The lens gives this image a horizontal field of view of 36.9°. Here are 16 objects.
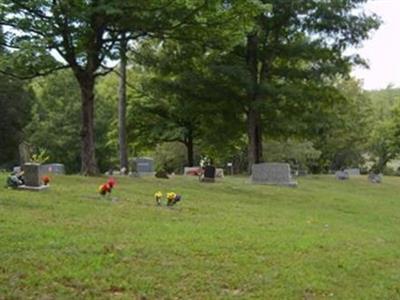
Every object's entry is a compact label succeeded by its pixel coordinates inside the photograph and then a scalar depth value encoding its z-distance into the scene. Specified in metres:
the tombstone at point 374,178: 32.32
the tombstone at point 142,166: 24.83
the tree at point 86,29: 17.34
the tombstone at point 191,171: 27.58
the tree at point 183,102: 27.83
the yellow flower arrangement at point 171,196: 12.19
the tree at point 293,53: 27.12
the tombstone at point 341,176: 32.58
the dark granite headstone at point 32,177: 12.82
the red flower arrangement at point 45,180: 13.50
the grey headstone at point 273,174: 22.56
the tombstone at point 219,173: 26.00
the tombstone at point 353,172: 42.63
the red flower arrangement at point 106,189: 12.70
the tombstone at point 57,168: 26.15
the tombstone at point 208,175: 21.20
